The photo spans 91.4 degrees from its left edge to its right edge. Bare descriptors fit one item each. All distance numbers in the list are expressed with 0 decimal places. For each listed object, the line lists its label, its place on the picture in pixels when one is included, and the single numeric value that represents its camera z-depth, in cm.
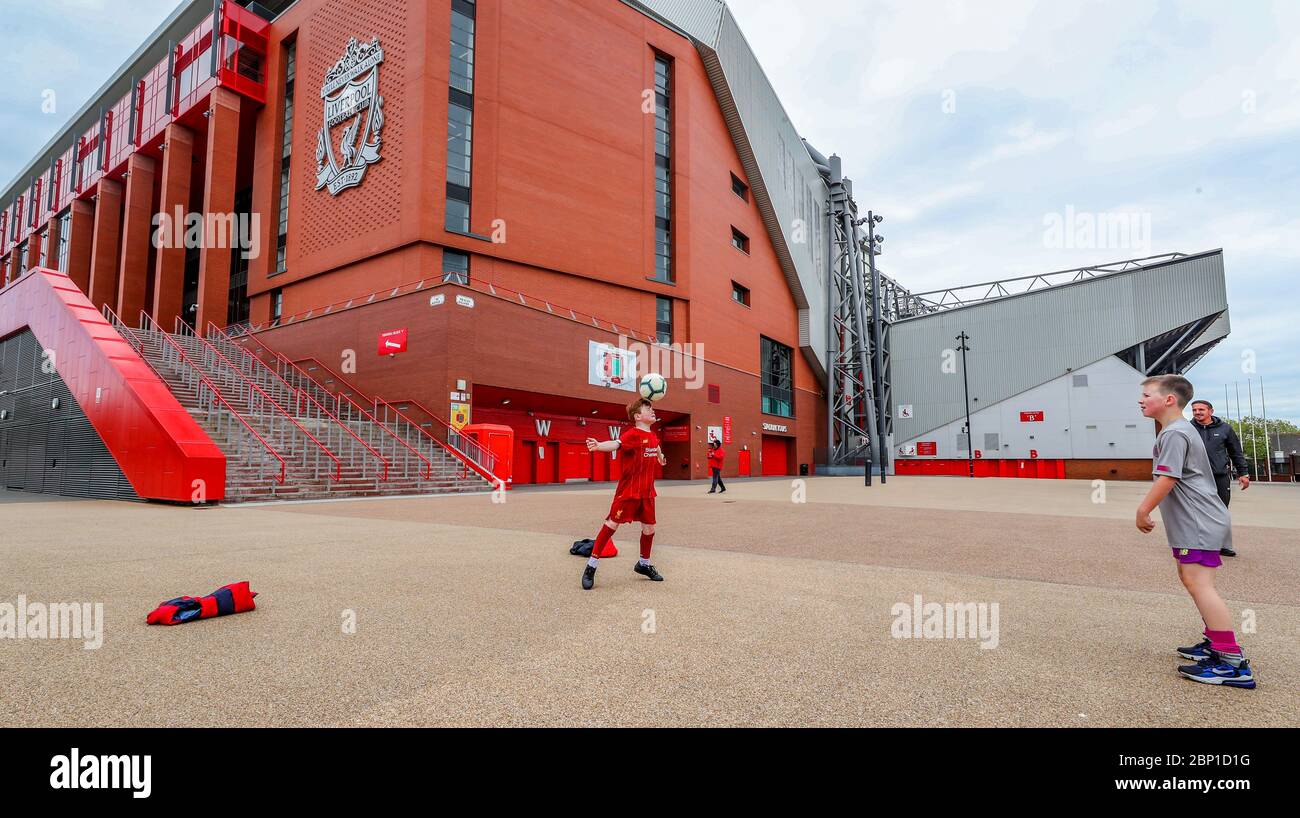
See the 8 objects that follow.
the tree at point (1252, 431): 8331
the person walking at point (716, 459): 1888
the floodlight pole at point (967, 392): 3831
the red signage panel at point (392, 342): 2266
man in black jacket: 731
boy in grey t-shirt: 303
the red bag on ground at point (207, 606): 391
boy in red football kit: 540
